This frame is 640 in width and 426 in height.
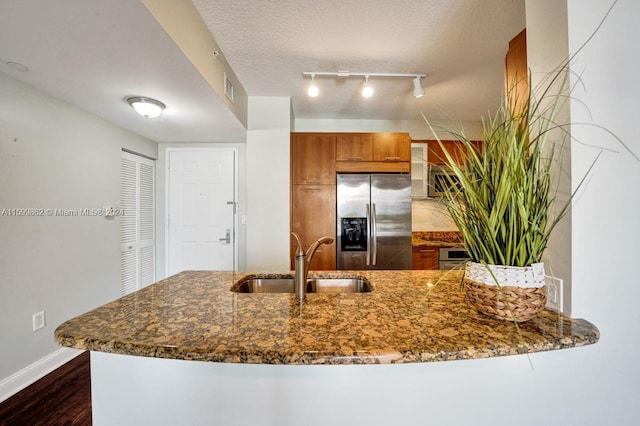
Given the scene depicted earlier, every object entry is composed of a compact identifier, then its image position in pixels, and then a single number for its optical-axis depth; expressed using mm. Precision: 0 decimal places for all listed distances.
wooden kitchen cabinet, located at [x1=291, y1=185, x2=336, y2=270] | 3020
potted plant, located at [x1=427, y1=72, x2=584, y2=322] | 771
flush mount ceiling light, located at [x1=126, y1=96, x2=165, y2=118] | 2090
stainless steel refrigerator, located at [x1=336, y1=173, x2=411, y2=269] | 3004
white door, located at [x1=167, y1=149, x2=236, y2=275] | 3490
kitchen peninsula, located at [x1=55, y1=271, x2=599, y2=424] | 675
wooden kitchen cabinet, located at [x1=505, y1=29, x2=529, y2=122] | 1307
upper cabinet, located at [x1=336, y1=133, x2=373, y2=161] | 3074
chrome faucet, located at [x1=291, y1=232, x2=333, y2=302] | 1059
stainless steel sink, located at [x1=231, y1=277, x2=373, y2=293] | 1424
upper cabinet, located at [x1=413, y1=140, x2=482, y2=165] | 3436
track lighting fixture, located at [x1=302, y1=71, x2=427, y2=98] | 2393
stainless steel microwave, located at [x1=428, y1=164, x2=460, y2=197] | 3416
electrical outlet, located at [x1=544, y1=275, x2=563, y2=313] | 897
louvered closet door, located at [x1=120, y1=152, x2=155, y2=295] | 2986
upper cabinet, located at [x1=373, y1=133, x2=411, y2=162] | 3096
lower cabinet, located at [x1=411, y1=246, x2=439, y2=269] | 3221
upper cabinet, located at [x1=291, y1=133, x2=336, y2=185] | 3039
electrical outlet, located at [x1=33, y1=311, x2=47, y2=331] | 1954
